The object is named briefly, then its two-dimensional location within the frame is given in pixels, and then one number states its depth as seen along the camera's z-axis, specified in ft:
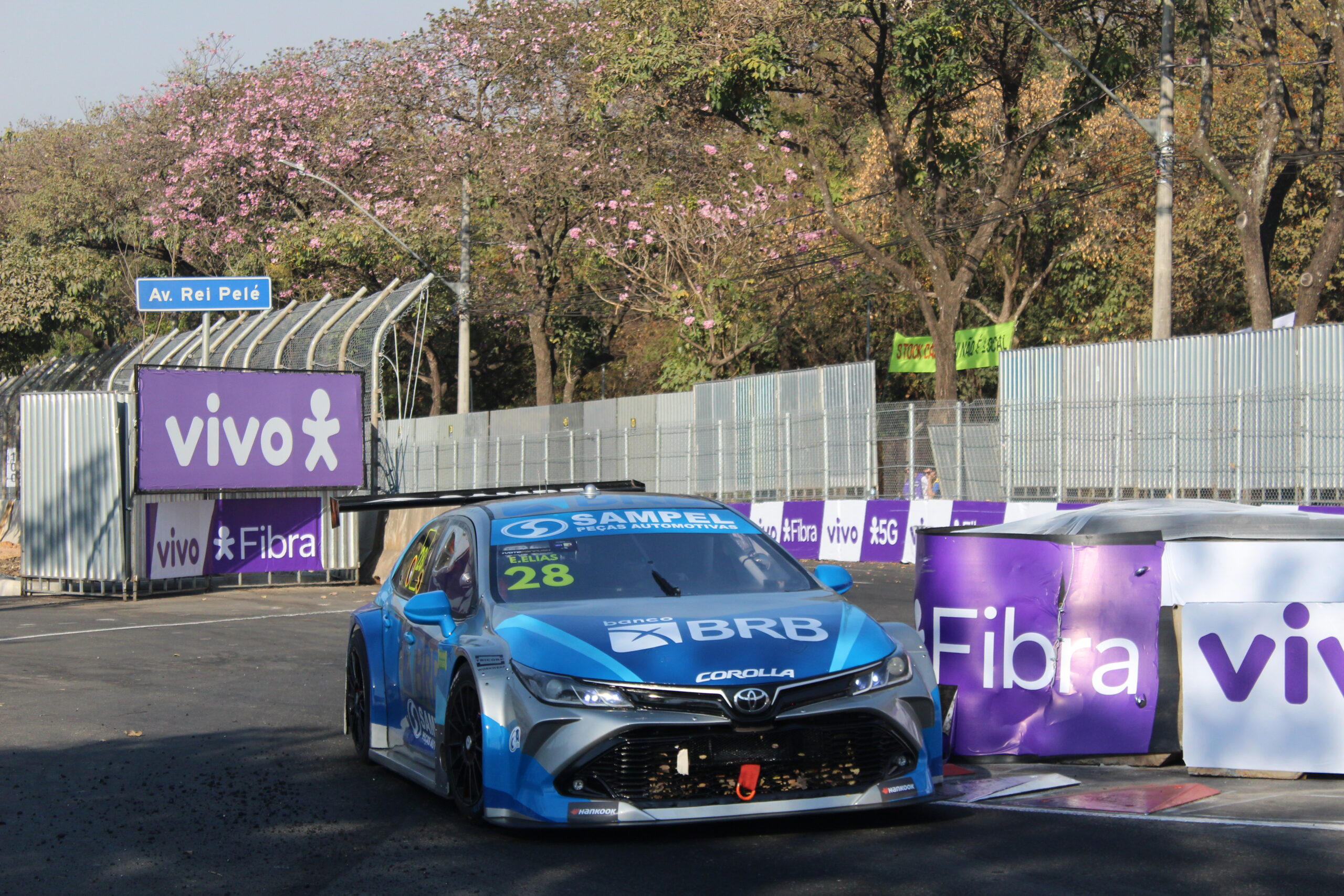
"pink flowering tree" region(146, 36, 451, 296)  144.46
